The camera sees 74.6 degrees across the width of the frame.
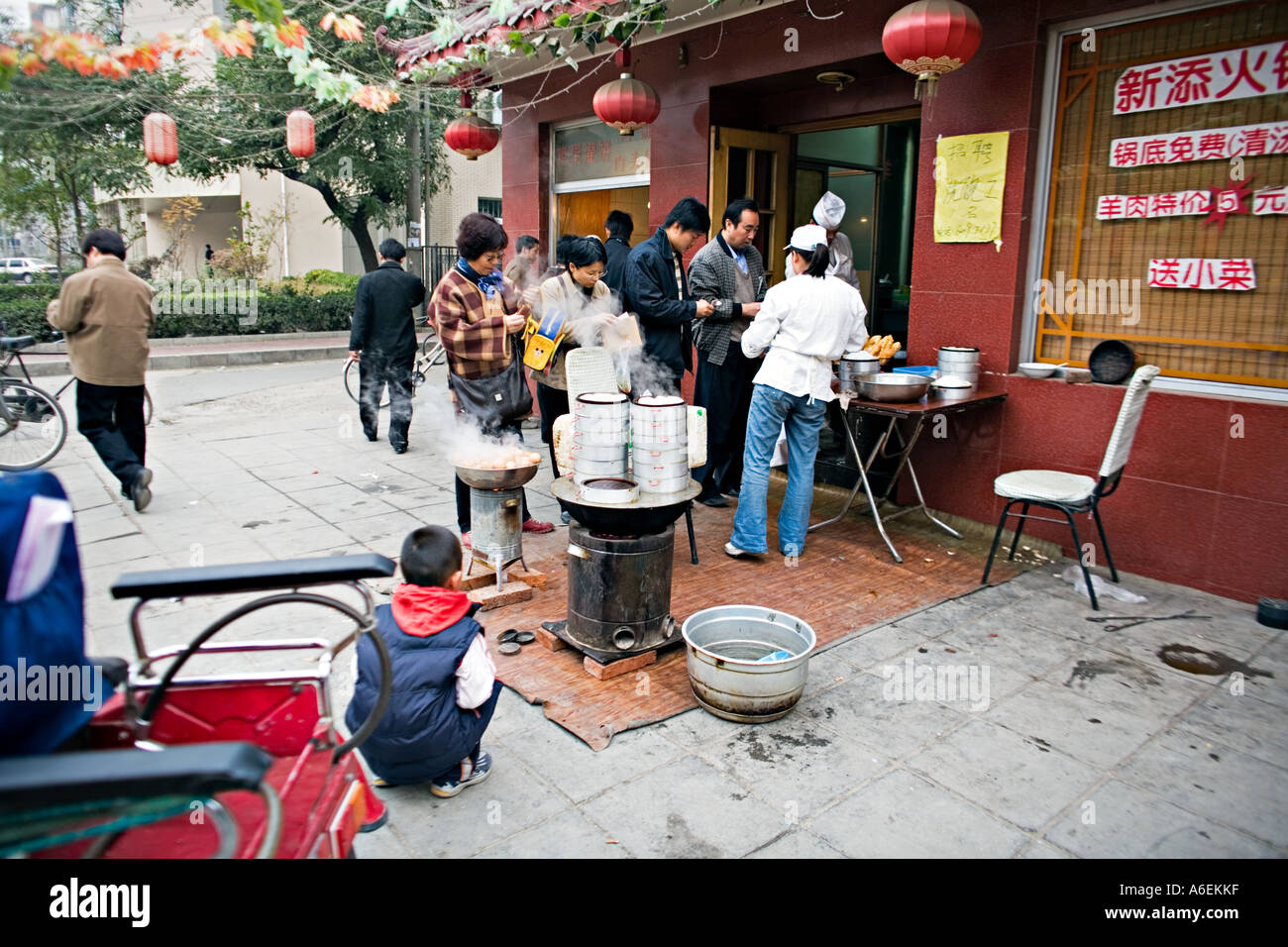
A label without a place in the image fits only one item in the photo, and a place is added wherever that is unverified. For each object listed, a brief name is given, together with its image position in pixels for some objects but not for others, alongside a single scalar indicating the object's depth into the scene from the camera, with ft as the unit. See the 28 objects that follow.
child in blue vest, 9.32
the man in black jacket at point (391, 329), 27.71
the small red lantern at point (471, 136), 29.66
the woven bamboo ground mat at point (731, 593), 12.37
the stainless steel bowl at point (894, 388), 17.72
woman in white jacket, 17.16
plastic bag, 16.25
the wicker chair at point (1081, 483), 14.80
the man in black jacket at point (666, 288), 19.49
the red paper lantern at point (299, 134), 35.99
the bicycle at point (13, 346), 27.63
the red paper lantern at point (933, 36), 15.92
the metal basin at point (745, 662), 11.53
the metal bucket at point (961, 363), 19.24
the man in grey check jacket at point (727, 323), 20.48
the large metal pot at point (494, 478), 15.43
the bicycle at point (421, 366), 38.70
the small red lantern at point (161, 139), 35.83
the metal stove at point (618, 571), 12.82
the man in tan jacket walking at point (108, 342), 20.71
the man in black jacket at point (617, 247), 20.59
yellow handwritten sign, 18.67
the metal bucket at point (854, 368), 18.97
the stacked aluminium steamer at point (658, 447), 13.44
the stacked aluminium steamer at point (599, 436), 13.64
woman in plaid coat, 16.61
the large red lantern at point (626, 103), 22.95
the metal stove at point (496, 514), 15.58
